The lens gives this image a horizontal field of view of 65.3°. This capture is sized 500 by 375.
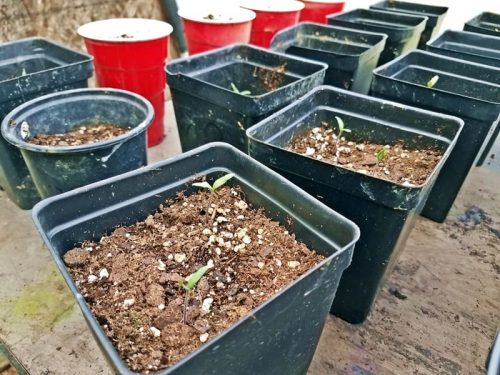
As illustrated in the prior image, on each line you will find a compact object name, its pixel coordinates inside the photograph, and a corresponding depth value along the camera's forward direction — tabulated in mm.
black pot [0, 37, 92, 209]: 329
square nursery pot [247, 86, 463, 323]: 226
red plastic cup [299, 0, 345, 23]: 591
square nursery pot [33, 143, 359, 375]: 155
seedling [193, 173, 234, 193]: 231
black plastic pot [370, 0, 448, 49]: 575
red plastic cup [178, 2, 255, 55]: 435
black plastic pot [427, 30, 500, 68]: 434
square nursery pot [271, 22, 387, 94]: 398
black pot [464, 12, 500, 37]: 518
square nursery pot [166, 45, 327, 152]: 304
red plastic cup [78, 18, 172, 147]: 396
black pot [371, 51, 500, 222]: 321
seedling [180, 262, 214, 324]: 176
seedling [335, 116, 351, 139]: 293
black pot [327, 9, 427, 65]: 487
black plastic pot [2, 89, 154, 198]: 270
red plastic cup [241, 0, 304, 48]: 505
